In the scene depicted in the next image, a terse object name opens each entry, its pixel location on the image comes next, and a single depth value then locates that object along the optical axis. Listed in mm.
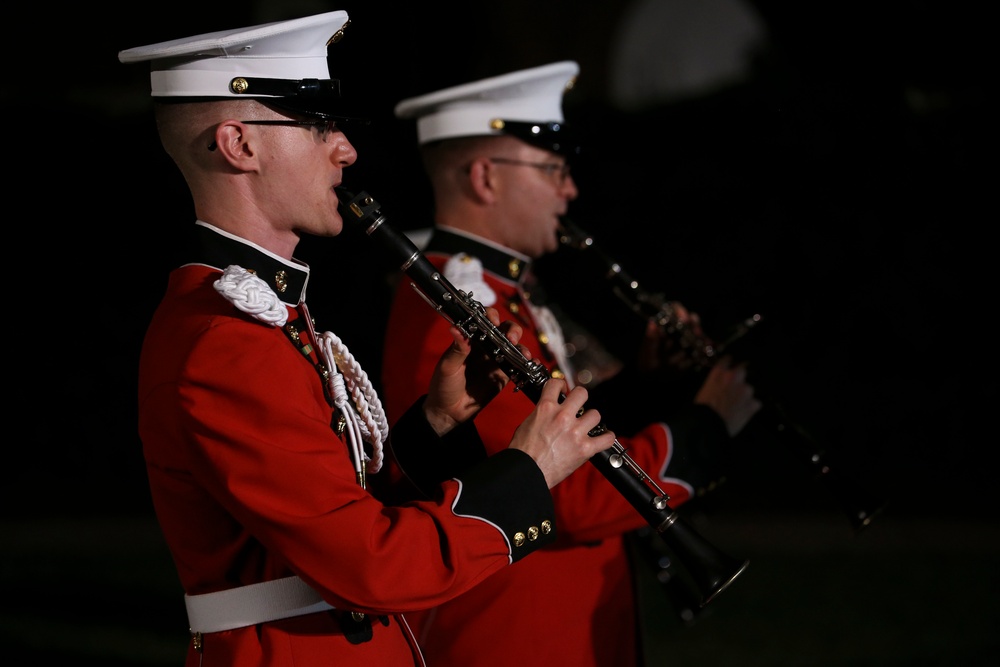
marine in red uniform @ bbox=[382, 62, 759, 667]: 3115
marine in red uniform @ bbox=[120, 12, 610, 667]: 2526
